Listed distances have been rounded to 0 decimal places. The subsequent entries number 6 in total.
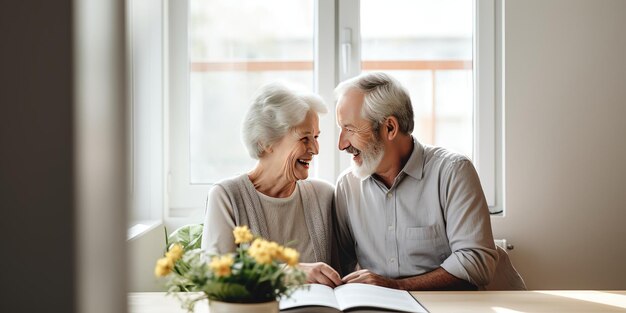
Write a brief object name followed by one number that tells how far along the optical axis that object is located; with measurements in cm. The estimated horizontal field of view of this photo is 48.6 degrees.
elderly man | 207
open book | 147
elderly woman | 212
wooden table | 164
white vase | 120
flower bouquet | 116
